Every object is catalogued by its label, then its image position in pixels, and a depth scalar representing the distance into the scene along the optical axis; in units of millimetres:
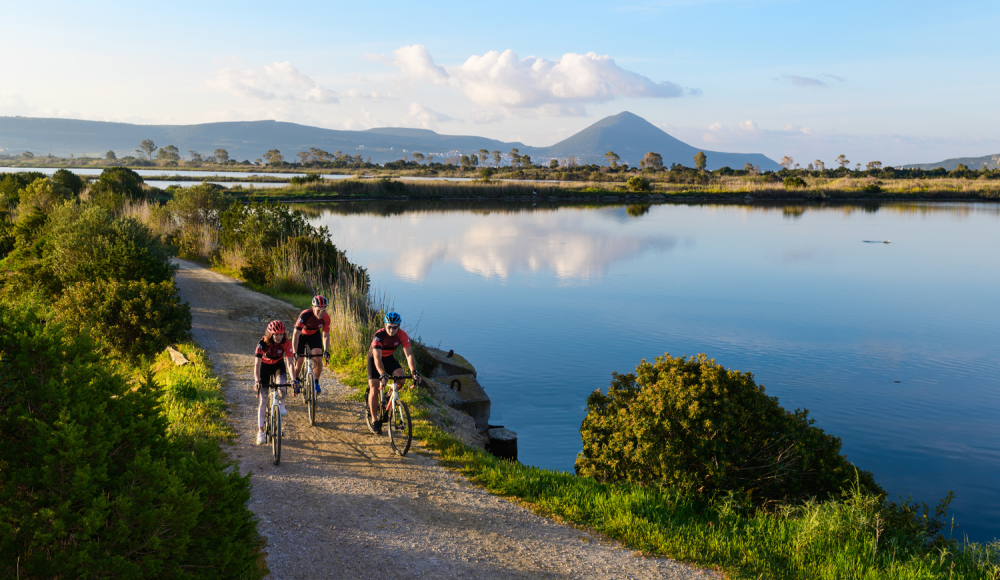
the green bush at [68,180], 37062
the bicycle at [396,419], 7949
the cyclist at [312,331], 8969
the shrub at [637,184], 78312
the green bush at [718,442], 7047
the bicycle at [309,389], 8898
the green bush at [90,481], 3631
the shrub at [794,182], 79875
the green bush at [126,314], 12211
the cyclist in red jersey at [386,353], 7754
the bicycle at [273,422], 7414
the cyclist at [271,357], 7482
